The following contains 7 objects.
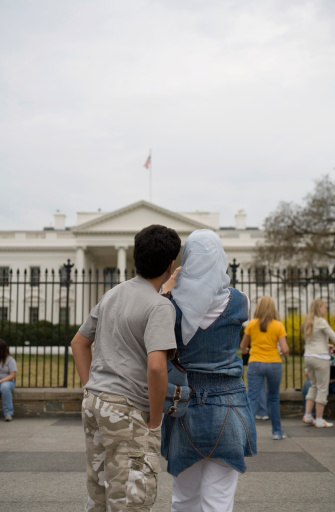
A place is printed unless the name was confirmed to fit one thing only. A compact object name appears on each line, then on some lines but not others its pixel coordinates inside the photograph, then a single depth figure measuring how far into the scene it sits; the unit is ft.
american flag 161.01
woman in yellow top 21.01
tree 101.40
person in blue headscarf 7.54
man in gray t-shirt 6.86
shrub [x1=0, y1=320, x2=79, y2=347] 70.90
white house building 168.66
